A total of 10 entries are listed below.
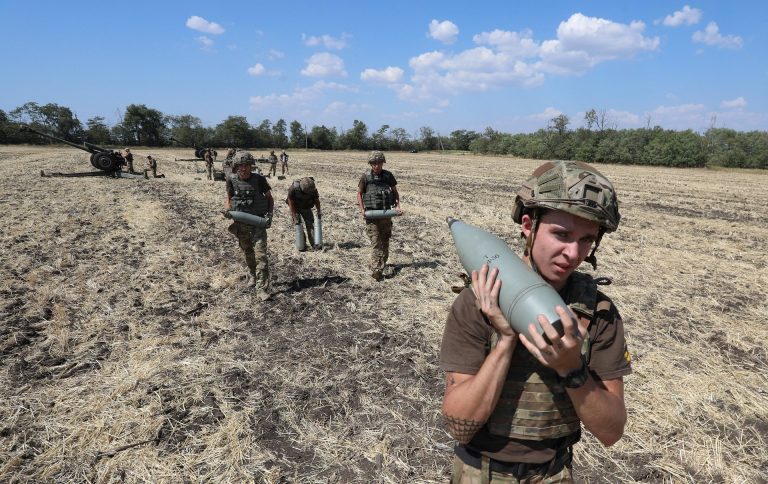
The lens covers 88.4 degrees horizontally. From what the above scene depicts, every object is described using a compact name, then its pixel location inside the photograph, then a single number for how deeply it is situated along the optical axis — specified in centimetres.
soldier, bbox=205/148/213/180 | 2609
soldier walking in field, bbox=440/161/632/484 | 157
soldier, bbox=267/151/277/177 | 2776
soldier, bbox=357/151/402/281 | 790
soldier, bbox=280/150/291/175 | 2961
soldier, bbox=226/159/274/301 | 696
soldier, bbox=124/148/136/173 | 2570
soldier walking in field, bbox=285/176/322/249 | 1005
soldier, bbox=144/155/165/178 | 2511
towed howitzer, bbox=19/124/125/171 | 2438
